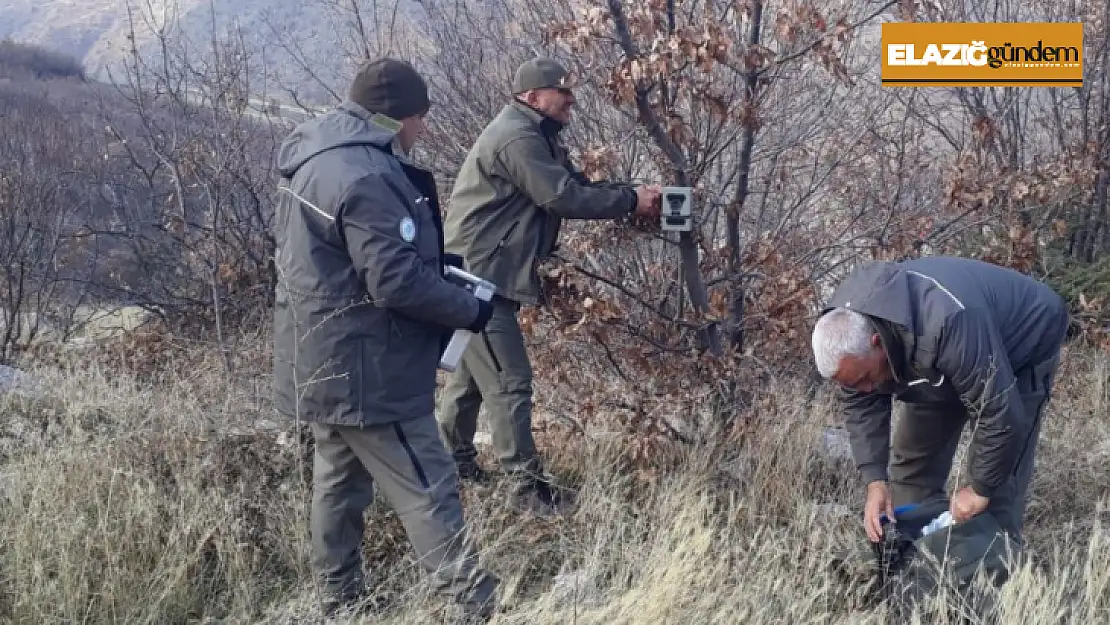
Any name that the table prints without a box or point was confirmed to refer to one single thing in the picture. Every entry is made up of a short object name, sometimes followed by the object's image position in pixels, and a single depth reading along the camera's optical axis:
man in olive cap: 3.72
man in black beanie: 2.76
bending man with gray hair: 2.69
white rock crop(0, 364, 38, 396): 4.86
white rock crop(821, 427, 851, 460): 4.32
